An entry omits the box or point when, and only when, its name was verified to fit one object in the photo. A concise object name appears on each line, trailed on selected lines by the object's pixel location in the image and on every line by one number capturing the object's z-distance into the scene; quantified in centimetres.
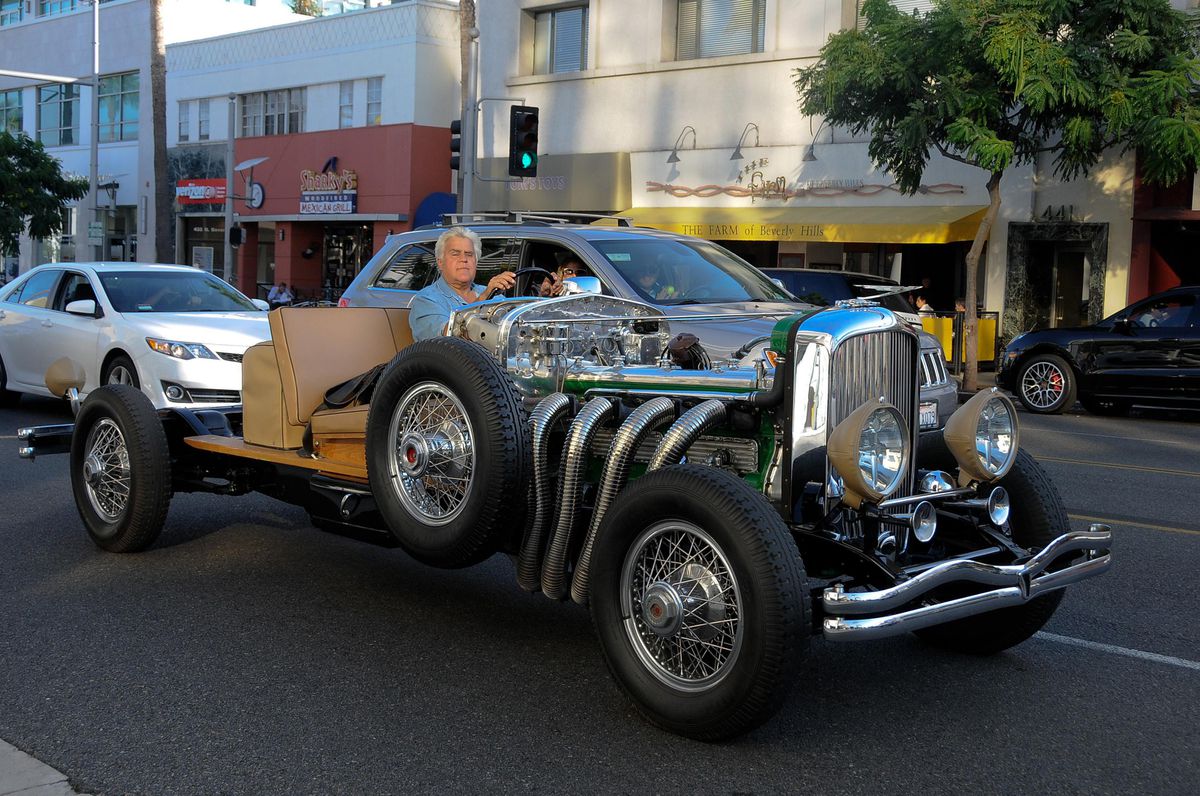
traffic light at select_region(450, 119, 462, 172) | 2011
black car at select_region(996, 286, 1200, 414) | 1600
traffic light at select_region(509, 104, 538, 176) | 1919
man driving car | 616
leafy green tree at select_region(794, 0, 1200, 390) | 1781
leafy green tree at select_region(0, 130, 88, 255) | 3259
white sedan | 1150
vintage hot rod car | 403
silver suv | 886
